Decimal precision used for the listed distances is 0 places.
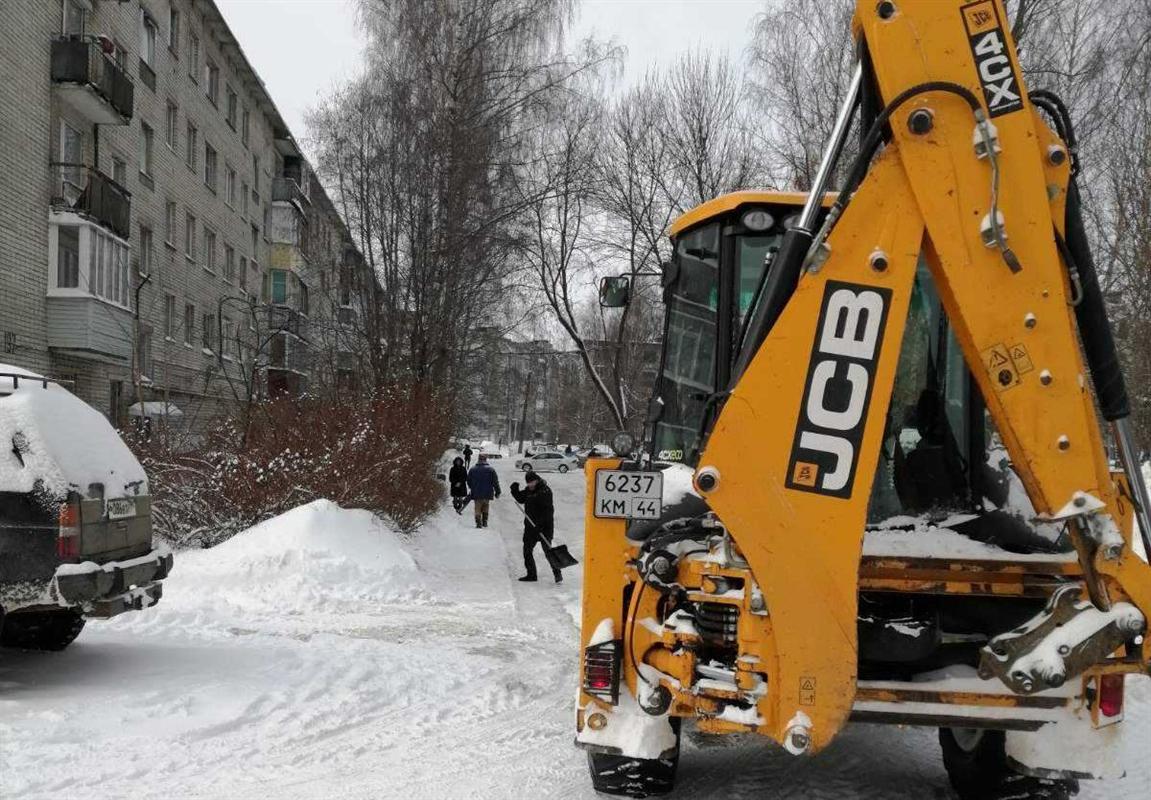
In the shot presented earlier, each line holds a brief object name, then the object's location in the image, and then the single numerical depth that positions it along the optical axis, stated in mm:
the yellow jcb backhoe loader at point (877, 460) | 3529
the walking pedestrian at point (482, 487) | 20906
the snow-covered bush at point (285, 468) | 13234
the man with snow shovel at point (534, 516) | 13719
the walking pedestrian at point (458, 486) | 24359
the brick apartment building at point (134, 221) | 20031
